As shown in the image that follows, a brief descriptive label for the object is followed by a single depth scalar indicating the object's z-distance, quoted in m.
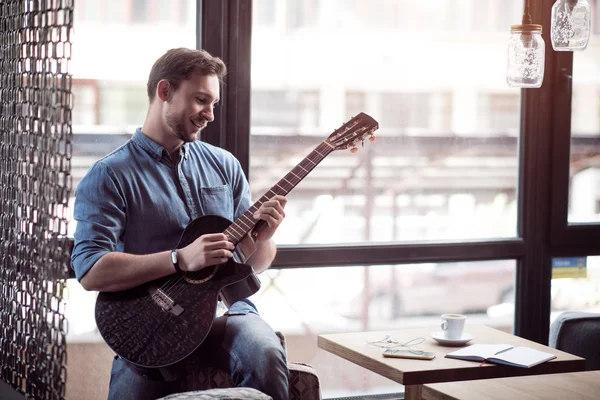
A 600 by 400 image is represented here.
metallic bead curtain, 1.98
